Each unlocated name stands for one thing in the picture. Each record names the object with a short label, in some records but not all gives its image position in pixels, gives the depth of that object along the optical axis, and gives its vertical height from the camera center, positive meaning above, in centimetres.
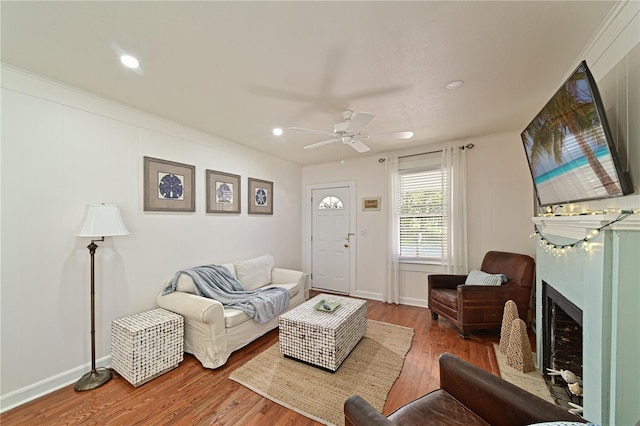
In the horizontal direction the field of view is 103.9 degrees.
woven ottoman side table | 207 -116
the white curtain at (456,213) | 359 -1
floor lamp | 207 -17
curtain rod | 359 +95
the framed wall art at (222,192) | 335 +27
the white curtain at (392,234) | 409 -36
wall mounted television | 128 +41
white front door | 465 -52
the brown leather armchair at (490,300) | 278 -98
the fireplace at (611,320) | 114 -53
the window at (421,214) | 385 -3
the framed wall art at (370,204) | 435 +14
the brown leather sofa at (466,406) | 104 -90
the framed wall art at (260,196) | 399 +25
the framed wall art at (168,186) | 271 +29
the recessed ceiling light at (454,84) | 210 +109
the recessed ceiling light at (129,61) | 179 +110
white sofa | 232 -113
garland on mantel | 117 -19
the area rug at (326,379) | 185 -143
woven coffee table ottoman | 222 -115
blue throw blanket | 275 -98
